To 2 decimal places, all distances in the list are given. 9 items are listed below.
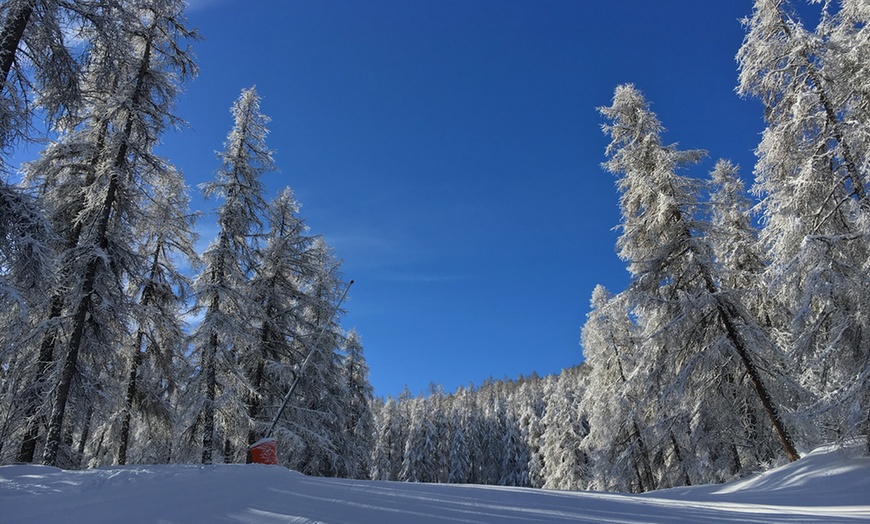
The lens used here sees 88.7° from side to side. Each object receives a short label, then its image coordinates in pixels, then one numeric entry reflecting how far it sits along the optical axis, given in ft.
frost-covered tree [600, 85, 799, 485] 41.47
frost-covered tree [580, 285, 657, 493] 66.90
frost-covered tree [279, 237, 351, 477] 54.13
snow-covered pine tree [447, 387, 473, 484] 178.71
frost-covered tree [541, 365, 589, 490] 105.19
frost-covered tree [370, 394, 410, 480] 159.88
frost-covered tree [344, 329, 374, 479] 69.28
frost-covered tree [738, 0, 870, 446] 28.78
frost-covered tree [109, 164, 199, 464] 46.32
